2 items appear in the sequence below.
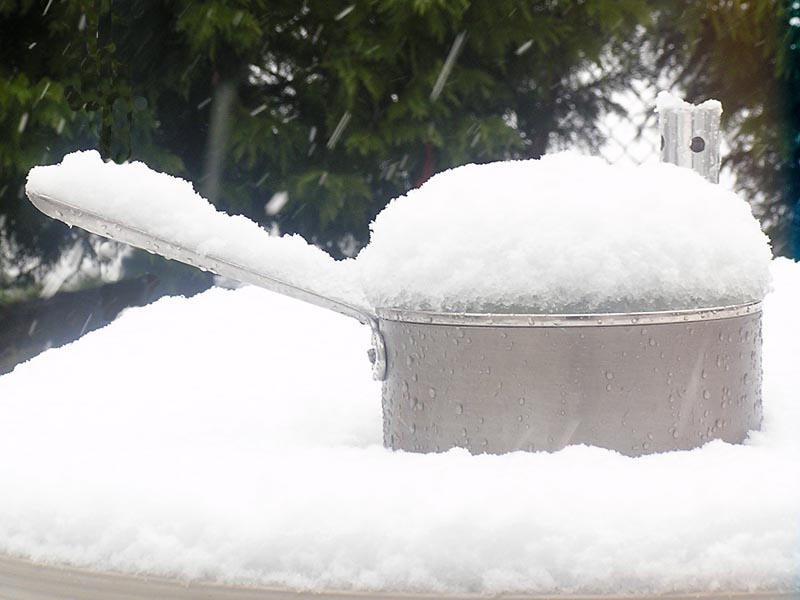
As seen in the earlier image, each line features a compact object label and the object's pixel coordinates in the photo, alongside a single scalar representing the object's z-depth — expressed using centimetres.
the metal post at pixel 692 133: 132
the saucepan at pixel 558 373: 118
